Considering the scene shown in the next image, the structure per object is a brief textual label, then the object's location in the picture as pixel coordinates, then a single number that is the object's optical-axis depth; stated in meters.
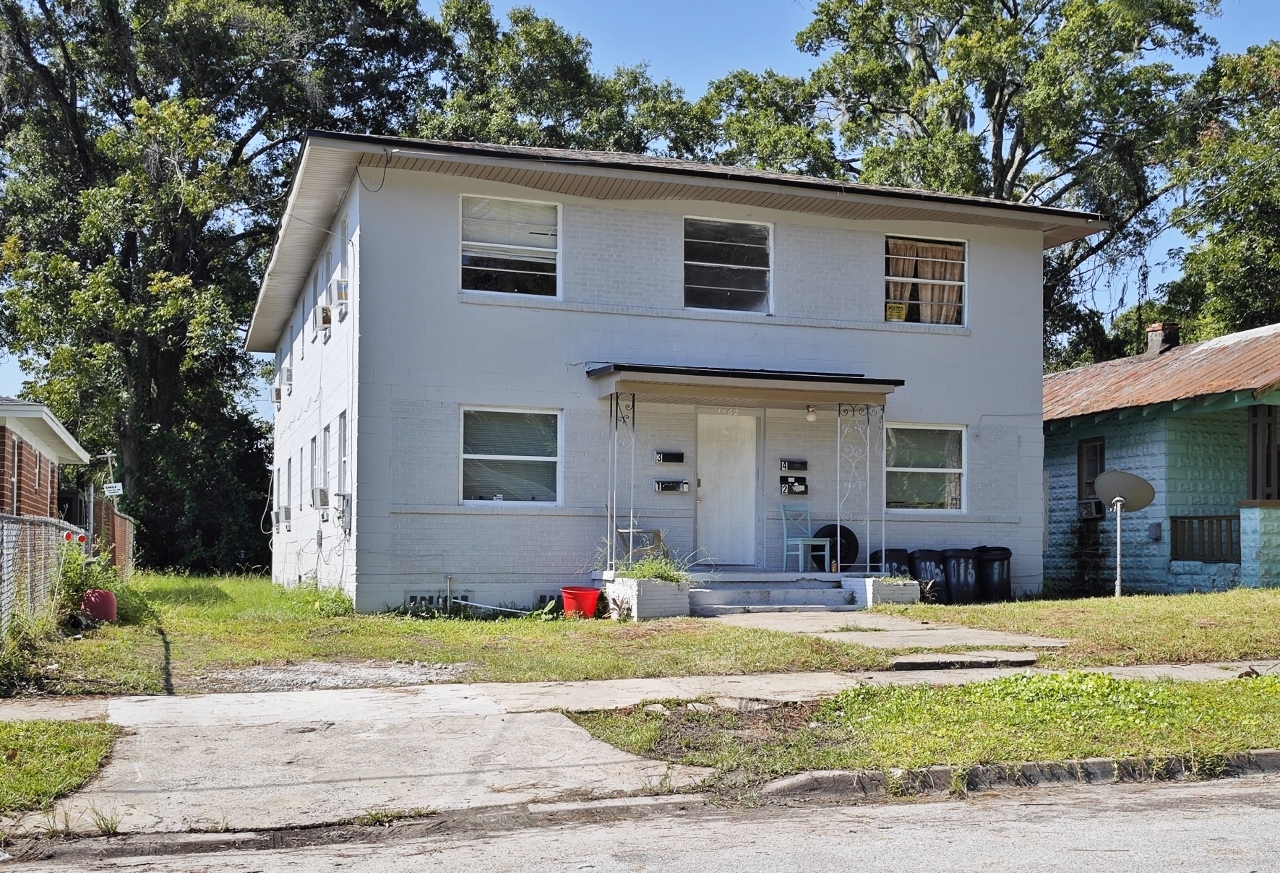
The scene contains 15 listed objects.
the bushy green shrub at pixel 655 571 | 15.66
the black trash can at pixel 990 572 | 18.53
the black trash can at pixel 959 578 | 18.30
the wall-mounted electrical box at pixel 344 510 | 17.16
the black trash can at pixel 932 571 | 18.16
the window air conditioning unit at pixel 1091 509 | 22.59
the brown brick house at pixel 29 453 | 19.20
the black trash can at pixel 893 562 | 18.22
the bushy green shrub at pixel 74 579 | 13.67
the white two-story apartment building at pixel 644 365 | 16.75
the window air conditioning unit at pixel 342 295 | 17.45
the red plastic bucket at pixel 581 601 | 16.25
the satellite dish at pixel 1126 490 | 20.78
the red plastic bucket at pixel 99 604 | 14.30
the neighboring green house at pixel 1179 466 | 19.19
